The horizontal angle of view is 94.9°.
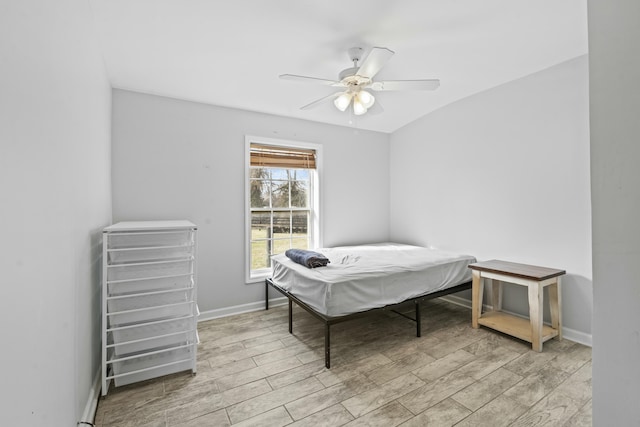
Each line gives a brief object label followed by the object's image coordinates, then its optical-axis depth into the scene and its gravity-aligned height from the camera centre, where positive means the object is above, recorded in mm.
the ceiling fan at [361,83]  2193 +1086
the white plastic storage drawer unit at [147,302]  2080 -640
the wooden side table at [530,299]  2588 -817
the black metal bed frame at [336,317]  2369 -836
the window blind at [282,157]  3670 +773
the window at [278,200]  3688 +218
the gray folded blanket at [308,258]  2859 -431
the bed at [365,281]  2451 -623
